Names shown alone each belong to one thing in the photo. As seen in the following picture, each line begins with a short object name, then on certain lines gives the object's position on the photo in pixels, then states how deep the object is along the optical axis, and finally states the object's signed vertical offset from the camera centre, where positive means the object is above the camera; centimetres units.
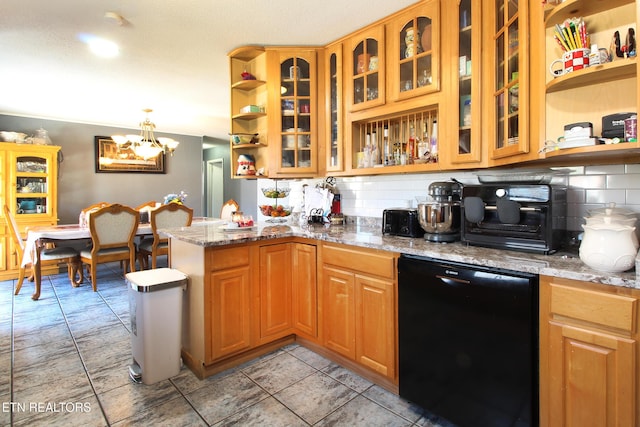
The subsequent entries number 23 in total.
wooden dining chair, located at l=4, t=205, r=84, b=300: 386 -53
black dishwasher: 134 -60
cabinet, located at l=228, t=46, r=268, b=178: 287 +94
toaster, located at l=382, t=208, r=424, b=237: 206 -9
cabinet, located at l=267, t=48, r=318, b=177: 277 +80
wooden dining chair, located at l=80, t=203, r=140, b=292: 384 -31
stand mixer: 184 -4
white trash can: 198 -70
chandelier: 451 +91
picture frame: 544 +85
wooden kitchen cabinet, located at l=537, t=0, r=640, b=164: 135 +52
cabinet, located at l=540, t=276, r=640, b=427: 113 -53
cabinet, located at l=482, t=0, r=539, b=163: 153 +65
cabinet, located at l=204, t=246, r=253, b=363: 205 -60
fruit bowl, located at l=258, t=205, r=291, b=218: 289 -2
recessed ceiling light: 251 +129
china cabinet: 445 +30
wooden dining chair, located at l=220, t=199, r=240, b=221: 503 +0
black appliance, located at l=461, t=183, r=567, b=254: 148 -4
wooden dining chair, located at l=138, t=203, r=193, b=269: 417 -16
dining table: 360 -31
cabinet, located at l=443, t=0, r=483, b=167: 187 +70
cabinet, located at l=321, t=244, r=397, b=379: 183 -58
